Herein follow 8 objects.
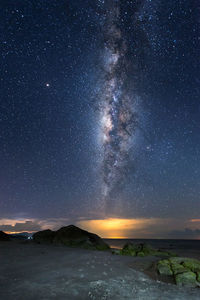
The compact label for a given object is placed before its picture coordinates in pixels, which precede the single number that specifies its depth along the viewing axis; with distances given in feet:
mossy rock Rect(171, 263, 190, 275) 32.50
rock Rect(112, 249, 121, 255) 56.02
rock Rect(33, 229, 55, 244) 77.70
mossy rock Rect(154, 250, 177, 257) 55.76
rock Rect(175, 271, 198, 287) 28.82
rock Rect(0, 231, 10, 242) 80.74
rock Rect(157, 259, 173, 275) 33.27
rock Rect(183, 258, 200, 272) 33.81
